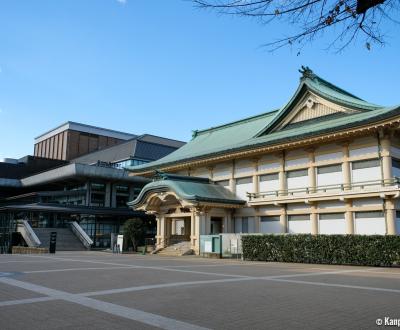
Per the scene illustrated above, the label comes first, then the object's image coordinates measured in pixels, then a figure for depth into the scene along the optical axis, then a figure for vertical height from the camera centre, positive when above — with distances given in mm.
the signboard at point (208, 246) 28312 -1091
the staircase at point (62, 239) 39059 -952
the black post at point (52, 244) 31141 -1094
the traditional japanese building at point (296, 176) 24797 +3980
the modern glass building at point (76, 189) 42344 +5892
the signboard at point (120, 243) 34744 -1114
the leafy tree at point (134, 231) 36781 -106
